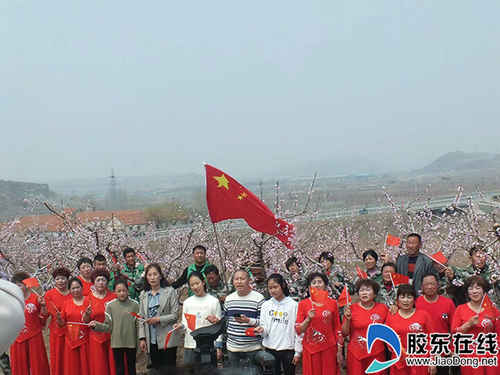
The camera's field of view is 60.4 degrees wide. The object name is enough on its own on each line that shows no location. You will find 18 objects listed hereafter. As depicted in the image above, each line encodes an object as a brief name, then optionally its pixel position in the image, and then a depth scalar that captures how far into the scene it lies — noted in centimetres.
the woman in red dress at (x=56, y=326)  526
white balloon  201
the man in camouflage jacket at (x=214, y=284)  562
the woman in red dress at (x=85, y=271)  584
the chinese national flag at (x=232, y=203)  607
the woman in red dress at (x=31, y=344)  527
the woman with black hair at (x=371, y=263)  606
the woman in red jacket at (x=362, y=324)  442
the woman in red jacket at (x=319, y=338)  450
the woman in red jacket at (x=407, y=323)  428
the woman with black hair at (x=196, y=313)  479
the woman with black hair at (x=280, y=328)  455
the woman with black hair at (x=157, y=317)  507
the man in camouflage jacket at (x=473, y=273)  517
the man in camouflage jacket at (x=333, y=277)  650
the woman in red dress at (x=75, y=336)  511
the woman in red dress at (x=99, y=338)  508
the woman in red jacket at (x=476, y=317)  427
